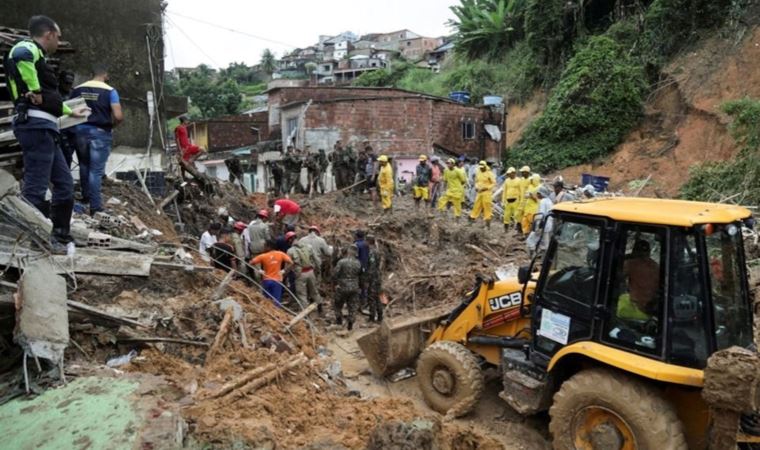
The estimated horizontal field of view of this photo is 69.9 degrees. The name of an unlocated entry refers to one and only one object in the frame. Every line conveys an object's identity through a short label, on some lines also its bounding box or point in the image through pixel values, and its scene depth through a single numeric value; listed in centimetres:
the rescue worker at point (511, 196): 1389
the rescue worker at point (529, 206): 1311
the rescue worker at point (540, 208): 1044
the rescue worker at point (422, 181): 1634
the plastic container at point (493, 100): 3024
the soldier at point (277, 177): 1825
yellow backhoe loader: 436
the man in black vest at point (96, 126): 710
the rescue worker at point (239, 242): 1049
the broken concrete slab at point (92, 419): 354
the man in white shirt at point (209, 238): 993
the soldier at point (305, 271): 990
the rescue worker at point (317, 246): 1032
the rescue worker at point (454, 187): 1516
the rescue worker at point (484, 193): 1441
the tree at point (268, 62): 8531
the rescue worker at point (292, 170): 1812
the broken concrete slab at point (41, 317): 410
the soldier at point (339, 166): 1834
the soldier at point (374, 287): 1034
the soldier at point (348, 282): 976
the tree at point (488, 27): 3756
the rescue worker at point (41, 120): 491
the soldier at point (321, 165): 1878
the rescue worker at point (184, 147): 1314
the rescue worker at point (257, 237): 1028
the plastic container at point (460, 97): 3202
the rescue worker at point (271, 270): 918
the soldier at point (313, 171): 1845
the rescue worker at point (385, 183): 1583
